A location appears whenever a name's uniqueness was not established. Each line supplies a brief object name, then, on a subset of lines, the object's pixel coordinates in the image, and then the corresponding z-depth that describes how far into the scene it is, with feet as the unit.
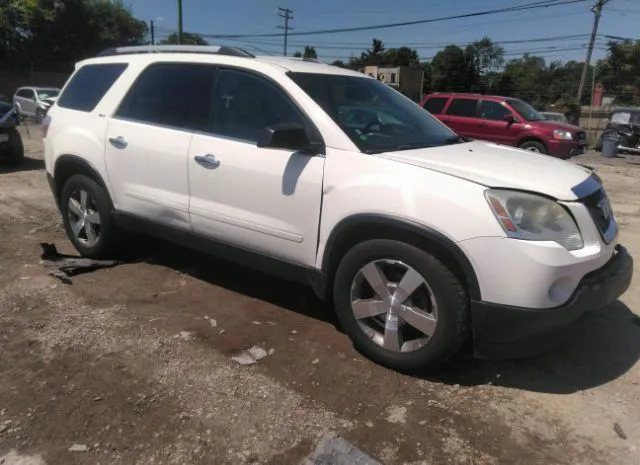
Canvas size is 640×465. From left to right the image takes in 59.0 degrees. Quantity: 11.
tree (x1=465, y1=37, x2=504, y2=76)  261.24
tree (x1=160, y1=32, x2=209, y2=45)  141.79
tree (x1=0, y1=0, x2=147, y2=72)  119.96
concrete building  212.48
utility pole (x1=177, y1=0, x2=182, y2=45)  93.97
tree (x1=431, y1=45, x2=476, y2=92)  236.84
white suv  9.50
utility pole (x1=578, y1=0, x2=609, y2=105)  112.29
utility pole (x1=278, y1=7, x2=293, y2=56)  214.34
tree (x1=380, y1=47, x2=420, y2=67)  284.41
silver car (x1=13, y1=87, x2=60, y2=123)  75.66
